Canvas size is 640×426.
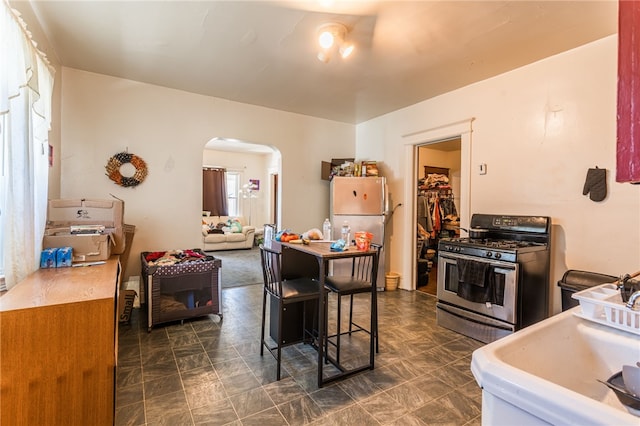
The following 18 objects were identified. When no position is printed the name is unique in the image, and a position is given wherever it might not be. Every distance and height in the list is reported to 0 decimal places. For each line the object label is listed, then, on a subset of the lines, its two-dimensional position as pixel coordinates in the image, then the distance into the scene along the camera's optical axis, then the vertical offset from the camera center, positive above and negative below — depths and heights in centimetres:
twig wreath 346 +44
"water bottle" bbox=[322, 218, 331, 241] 261 -21
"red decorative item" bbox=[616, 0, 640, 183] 59 +23
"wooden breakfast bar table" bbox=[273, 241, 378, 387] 199 -50
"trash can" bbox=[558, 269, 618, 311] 242 -62
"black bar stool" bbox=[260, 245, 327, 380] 210 -60
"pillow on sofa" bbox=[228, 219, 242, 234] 802 -52
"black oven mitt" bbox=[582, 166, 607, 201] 256 +20
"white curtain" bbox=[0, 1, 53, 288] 157 +34
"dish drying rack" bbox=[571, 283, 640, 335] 88 -32
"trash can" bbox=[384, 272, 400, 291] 444 -111
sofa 747 -70
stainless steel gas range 259 -66
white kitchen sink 55 -39
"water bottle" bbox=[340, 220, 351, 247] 234 -21
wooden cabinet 128 -68
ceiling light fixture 236 +137
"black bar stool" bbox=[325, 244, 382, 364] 216 -59
